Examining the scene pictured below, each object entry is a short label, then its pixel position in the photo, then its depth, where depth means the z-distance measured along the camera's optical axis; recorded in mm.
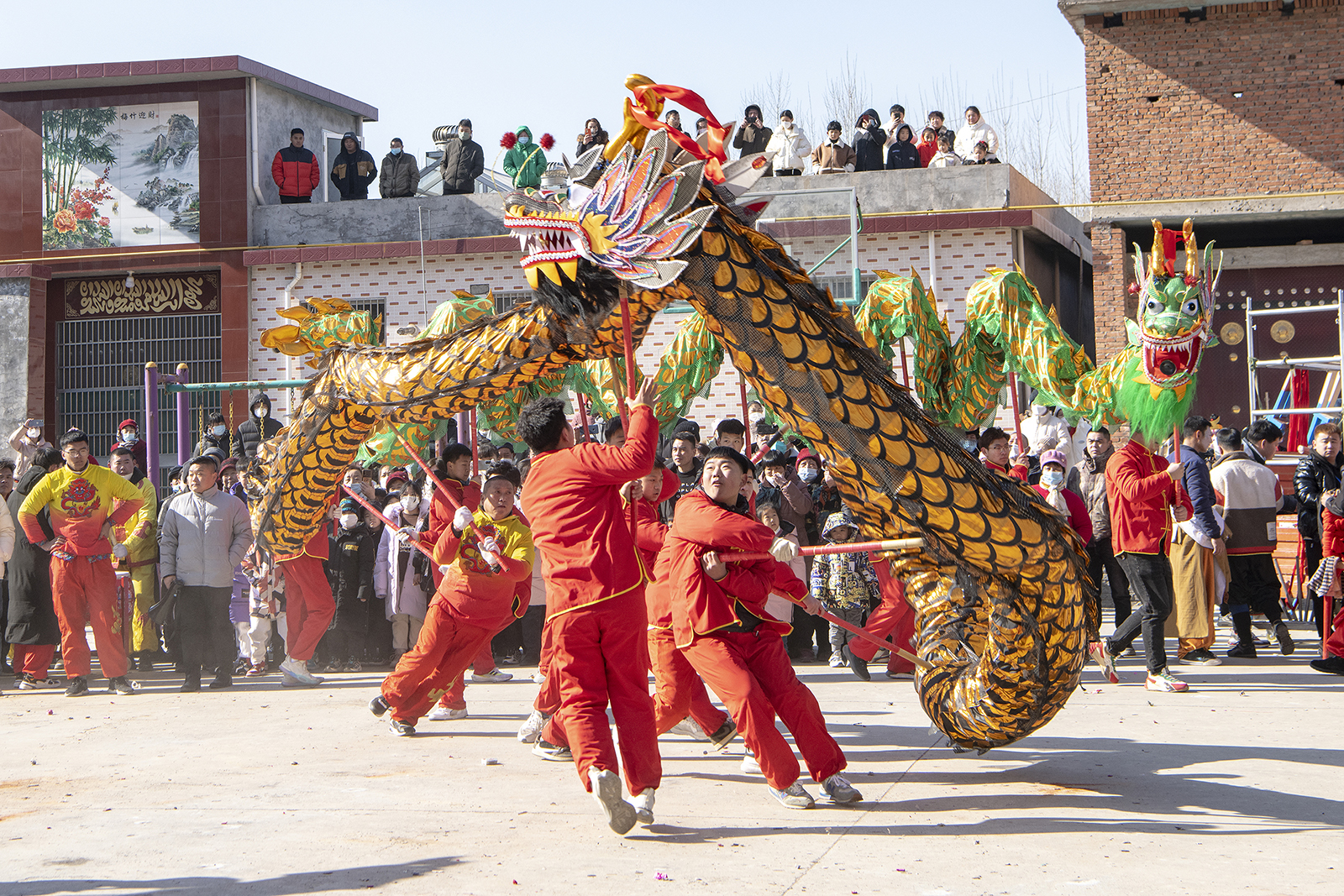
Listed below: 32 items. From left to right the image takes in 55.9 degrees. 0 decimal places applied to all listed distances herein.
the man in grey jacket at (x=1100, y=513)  8609
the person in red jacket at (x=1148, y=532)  7094
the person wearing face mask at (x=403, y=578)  8844
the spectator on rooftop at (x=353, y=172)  17062
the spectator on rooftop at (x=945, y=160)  15320
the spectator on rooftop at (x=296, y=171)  16984
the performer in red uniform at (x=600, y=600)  4570
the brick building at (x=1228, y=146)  14445
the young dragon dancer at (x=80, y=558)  8000
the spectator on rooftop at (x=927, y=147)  16266
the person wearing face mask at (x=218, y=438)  11895
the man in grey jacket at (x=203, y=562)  8242
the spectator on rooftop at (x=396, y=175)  16922
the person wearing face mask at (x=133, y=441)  10317
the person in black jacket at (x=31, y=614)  8359
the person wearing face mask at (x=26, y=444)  10211
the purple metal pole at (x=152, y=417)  9867
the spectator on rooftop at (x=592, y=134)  15328
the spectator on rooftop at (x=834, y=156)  15492
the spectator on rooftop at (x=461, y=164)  16703
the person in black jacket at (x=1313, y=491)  8570
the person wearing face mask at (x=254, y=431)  12367
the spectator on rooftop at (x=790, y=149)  15750
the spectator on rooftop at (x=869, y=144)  15680
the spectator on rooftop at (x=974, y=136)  15650
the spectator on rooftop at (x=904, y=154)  15484
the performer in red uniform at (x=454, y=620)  6281
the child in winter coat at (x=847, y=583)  8305
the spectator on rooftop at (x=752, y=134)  15312
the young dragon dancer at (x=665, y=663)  5527
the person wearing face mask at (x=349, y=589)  9094
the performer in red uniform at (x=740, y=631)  4789
